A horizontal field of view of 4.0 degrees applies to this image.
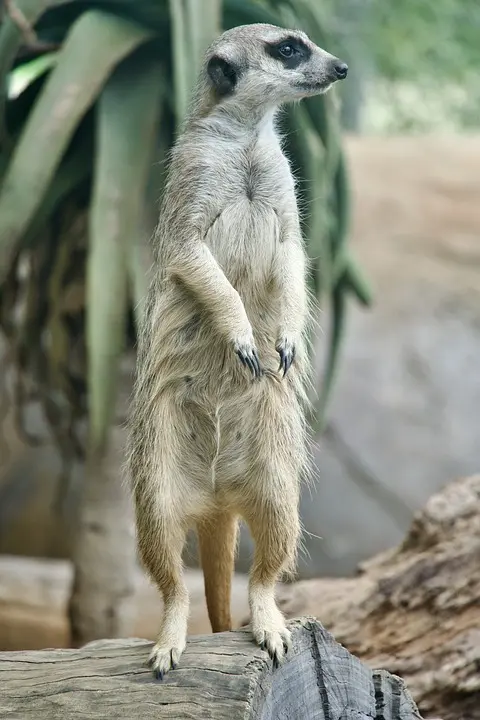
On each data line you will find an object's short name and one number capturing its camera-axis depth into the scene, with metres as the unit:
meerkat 3.22
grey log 3.17
